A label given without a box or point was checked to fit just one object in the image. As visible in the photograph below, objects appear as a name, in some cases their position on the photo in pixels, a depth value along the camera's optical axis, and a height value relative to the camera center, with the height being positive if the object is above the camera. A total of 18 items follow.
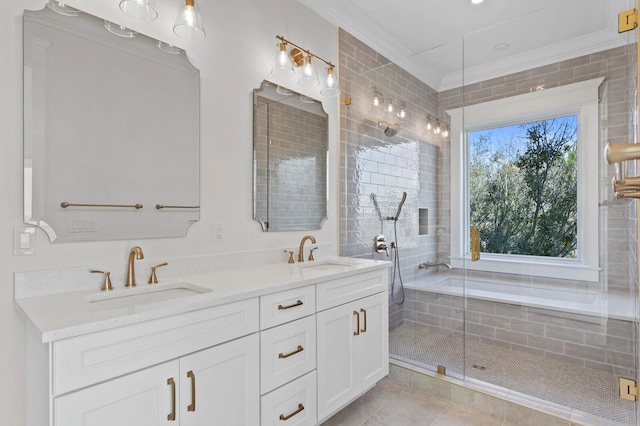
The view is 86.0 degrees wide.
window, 2.68 +0.28
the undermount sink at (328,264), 2.41 -0.35
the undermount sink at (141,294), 1.46 -0.36
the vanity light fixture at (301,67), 2.32 +1.05
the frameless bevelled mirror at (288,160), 2.29 +0.41
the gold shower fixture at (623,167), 0.55 +0.09
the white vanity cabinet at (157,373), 1.04 -0.56
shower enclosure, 2.32 -0.18
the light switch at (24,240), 1.34 -0.09
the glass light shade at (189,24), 1.66 +0.94
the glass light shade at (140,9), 1.50 +0.93
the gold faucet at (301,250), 2.47 -0.25
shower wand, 3.28 +0.09
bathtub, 2.35 -0.66
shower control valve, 3.18 -0.27
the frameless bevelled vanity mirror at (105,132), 1.41 +0.39
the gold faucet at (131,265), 1.60 -0.23
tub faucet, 3.21 -0.46
